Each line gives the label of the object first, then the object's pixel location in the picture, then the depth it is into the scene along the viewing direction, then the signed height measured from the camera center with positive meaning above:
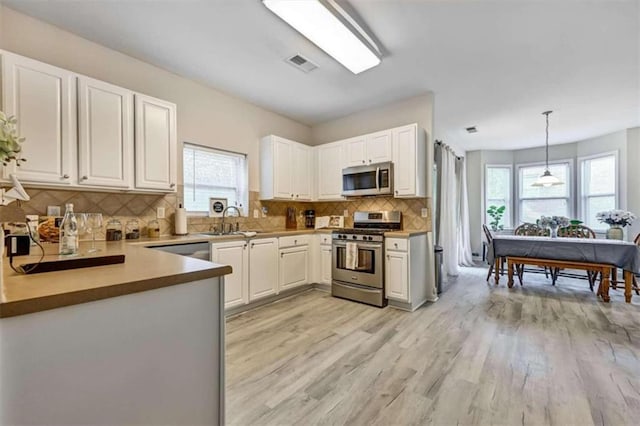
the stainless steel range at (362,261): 3.45 -0.64
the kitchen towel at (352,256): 3.61 -0.58
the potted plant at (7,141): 0.93 +0.25
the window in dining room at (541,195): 6.11 +0.36
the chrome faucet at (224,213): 3.53 +0.00
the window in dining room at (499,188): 6.69 +0.56
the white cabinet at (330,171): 4.23 +0.65
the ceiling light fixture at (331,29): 1.98 +1.48
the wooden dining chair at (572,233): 4.51 -0.38
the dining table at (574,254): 3.53 -0.61
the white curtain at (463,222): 6.20 -0.25
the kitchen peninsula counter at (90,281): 0.74 -0.23
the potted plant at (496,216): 6.60 -0.12
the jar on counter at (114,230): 2.59 -0.16
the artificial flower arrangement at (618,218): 4.27 -0.12
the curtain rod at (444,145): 4.90 +1.23
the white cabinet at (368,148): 3.75 +0.90
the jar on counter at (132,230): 2.73 -0.17
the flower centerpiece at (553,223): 4.21 -0.20
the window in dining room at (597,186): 5.39 +0.50
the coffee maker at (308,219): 4.76 -0.12
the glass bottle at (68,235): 1.33 -0.10
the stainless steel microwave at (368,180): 3.67 +0.45
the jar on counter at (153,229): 2.86 -0.17
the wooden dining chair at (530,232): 4.56 -0.38
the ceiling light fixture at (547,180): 4.62 +0.51
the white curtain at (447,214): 4.89 -0.05
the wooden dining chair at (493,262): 4.52 -0.81
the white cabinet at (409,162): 3.51 +0.65
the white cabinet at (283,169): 3.96 +0.64
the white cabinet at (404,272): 3.29 -0.74
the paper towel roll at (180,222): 3.05 -0.10
